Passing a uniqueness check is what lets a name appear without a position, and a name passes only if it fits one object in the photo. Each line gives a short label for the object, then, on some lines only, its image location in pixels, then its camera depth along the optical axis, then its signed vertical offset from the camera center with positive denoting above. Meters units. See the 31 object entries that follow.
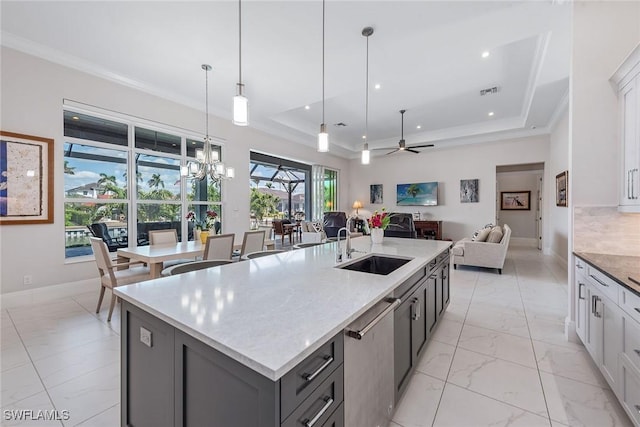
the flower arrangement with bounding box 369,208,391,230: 2.97 -0.11
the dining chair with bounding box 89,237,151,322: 2.80 -0.76
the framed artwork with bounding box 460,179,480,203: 7.71 +0.63
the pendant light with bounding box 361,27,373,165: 2.99 +2.05
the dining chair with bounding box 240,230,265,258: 3.56 -0.43
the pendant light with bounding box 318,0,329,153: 2.54 +0.70
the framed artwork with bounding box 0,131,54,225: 3.15 +0.39
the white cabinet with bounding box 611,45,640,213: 1.96 +0.66
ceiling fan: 5.95 +1.50
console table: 7.90 -0.54
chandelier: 4.00 +0.71
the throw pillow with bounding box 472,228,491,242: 5.09 -0.47
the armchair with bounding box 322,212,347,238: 7.34 -0.32
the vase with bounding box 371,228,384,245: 2.96 -0.27
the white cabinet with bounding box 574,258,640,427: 1.40 -0.76
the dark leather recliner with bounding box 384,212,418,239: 6.09 -0.39
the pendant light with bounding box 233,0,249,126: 1.95 +0.76
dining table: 2.91 -0.49
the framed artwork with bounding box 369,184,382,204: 9.34 +0.62
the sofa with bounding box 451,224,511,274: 4.74 -0.74
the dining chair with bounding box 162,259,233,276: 2.00 -0.45
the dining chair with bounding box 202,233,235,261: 3.10 -0.44
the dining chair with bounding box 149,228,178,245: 3.88 -0.39
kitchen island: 0.79 -0.42
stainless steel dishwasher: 1.05 -0.70
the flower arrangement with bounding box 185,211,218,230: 4.05 -0.21
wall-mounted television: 8.28 +0.56
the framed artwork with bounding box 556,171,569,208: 4.97 +0.47
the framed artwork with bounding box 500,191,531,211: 9.50 +0.42
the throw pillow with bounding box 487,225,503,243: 4.88 -0.45
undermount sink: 2.16 -0.45
